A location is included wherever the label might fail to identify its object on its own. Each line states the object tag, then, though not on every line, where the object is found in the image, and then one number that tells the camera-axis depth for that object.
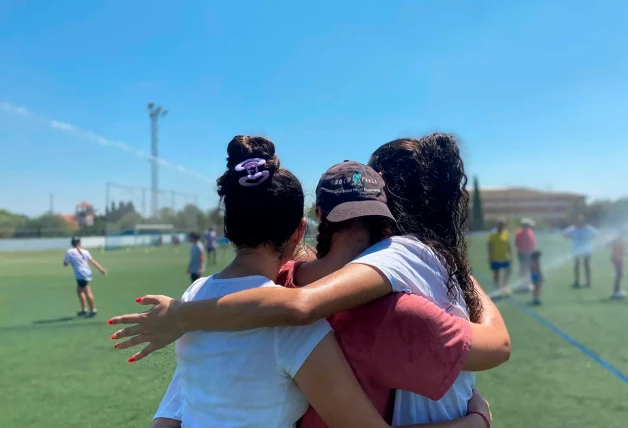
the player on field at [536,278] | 12.48
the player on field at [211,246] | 25.88
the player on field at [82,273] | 11.56
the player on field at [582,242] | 15.79
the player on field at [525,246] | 15.04
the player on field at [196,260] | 14.89
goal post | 48.75
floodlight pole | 57.62
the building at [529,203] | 110.44
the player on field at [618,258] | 13.40
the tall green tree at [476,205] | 76.81
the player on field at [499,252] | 14.48
